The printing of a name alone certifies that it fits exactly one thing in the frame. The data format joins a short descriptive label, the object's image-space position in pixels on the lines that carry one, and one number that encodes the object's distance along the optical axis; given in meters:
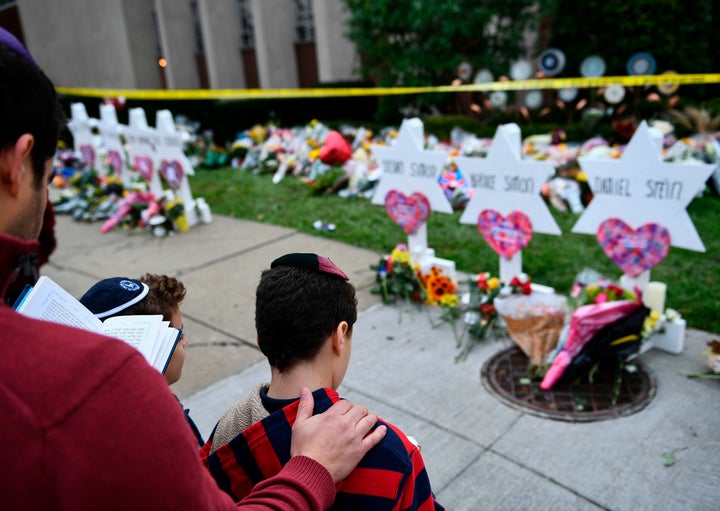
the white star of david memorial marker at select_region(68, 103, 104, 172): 9.45
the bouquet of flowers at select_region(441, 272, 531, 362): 4.02
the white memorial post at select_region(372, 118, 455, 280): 4.68
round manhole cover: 3.15
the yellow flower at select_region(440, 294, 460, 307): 4.41
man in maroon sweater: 0.75
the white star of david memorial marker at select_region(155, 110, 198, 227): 7.07
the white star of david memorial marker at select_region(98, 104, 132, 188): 8.30
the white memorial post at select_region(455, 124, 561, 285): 4.11
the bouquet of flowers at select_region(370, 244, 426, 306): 4.68
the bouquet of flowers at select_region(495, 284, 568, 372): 3.61
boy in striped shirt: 1.28
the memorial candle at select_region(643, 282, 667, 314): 3.73
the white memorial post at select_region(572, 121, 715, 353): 3.56
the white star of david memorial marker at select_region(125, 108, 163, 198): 7.49
